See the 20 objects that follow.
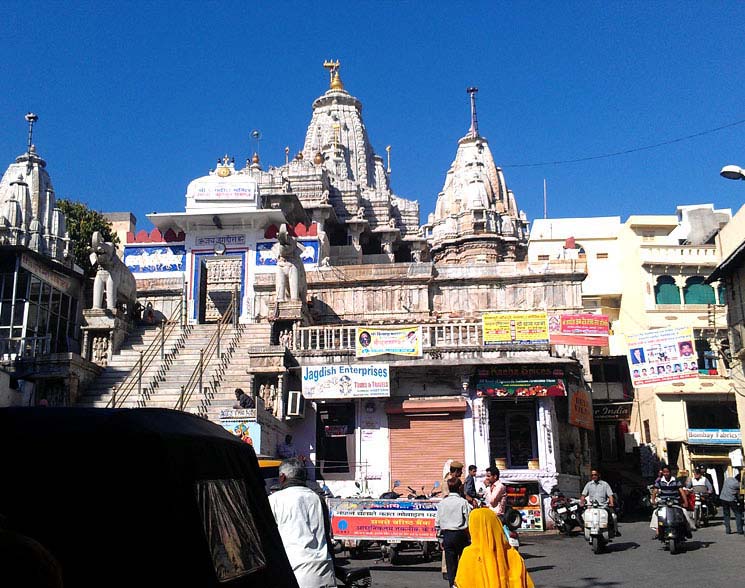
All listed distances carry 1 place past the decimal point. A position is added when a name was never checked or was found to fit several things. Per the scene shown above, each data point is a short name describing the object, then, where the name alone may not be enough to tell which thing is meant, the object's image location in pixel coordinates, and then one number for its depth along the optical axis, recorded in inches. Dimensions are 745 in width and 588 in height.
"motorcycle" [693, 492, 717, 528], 787.5
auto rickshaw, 133.7
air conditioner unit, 853.8
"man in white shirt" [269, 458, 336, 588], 239.8
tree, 1530.5
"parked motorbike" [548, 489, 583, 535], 698.2
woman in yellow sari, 284.5
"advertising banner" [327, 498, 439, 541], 510.9
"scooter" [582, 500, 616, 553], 563.8
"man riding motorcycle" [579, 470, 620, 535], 579.8
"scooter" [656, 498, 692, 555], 558.9
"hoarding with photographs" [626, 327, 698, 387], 887.7
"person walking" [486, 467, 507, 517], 470.3
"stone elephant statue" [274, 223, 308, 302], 1016.2
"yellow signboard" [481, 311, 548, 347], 900.0
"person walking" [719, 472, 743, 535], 689.6
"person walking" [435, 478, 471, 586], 356.8
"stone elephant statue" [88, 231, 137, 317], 982.4
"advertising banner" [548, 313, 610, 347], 924.6
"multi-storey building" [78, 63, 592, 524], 860.0
